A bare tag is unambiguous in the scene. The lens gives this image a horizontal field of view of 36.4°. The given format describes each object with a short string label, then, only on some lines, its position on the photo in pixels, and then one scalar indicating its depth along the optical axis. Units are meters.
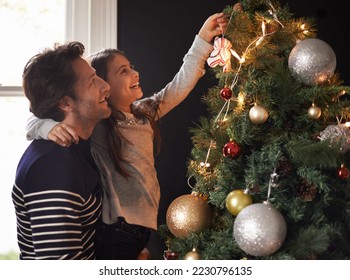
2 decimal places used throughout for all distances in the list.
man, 1.50
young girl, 1.61
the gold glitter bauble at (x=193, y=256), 1.45
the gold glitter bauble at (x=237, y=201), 1.36
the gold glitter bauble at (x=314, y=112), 1.39
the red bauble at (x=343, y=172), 1.38
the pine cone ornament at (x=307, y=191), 1.36
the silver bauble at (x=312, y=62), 1.41
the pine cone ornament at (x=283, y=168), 1.36
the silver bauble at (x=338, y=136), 1.37
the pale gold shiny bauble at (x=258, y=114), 1.38
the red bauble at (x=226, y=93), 1.49
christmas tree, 1.33
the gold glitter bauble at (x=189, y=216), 1.51
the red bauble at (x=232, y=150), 1.40
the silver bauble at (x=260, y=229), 1.28
